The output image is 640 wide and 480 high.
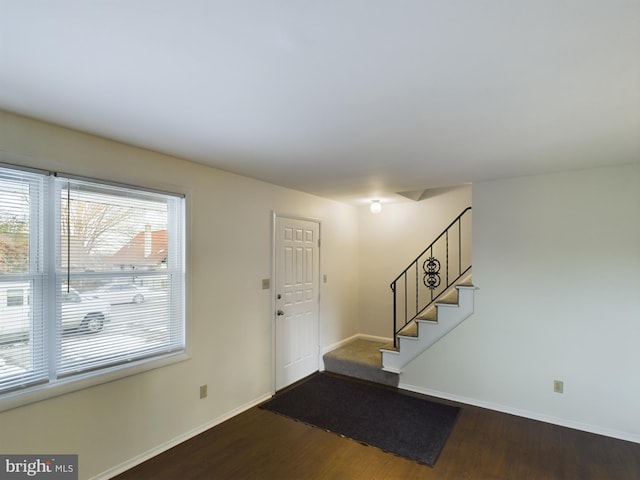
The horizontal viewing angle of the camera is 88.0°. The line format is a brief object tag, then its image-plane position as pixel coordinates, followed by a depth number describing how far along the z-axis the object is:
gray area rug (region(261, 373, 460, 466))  2.88
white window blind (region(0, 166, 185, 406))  2.01
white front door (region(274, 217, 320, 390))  3.98
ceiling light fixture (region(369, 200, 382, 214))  4.70
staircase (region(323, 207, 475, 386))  3.81
